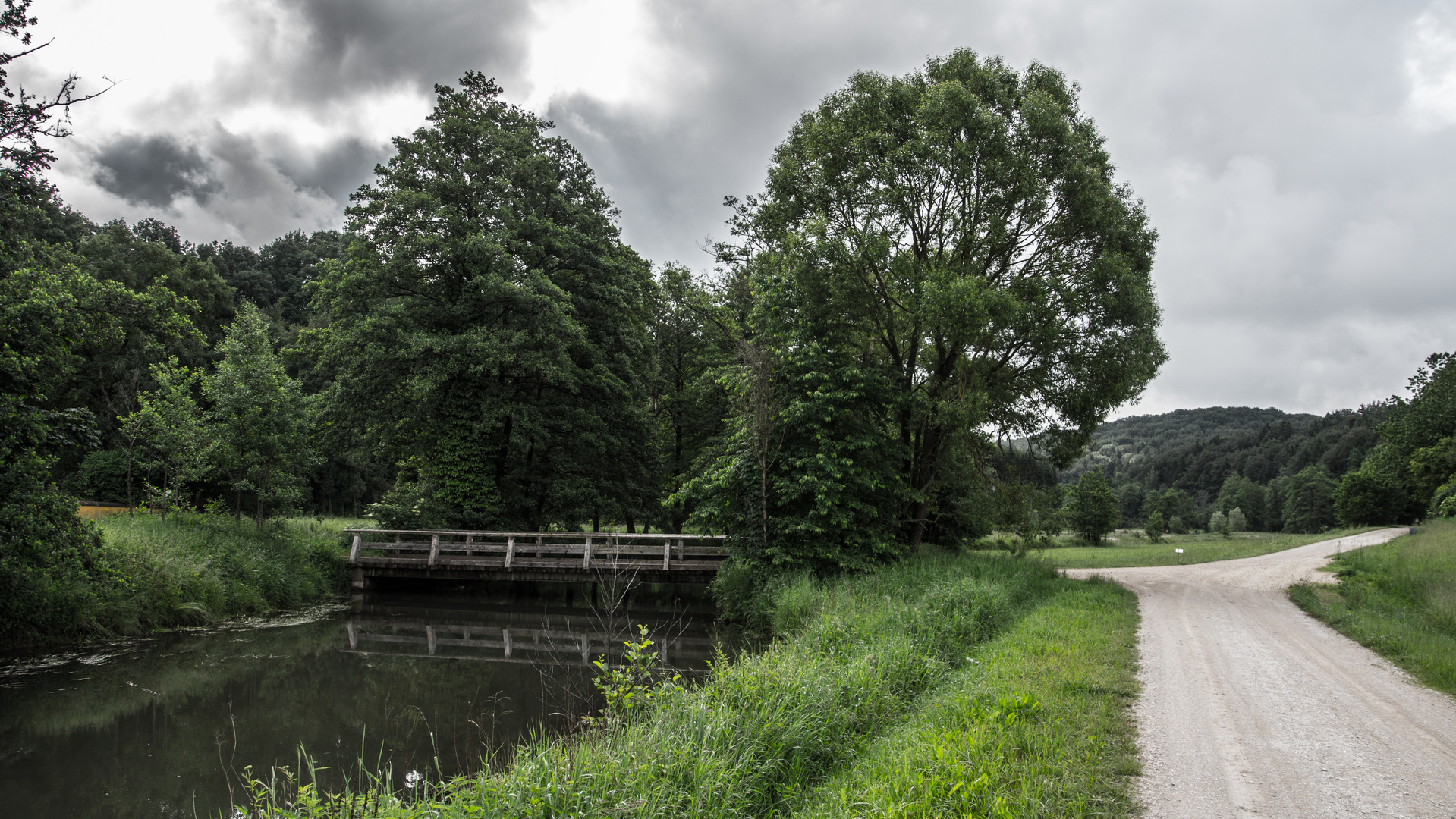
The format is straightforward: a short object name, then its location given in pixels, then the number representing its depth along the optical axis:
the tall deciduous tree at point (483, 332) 20.22
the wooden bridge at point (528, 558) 19.11
